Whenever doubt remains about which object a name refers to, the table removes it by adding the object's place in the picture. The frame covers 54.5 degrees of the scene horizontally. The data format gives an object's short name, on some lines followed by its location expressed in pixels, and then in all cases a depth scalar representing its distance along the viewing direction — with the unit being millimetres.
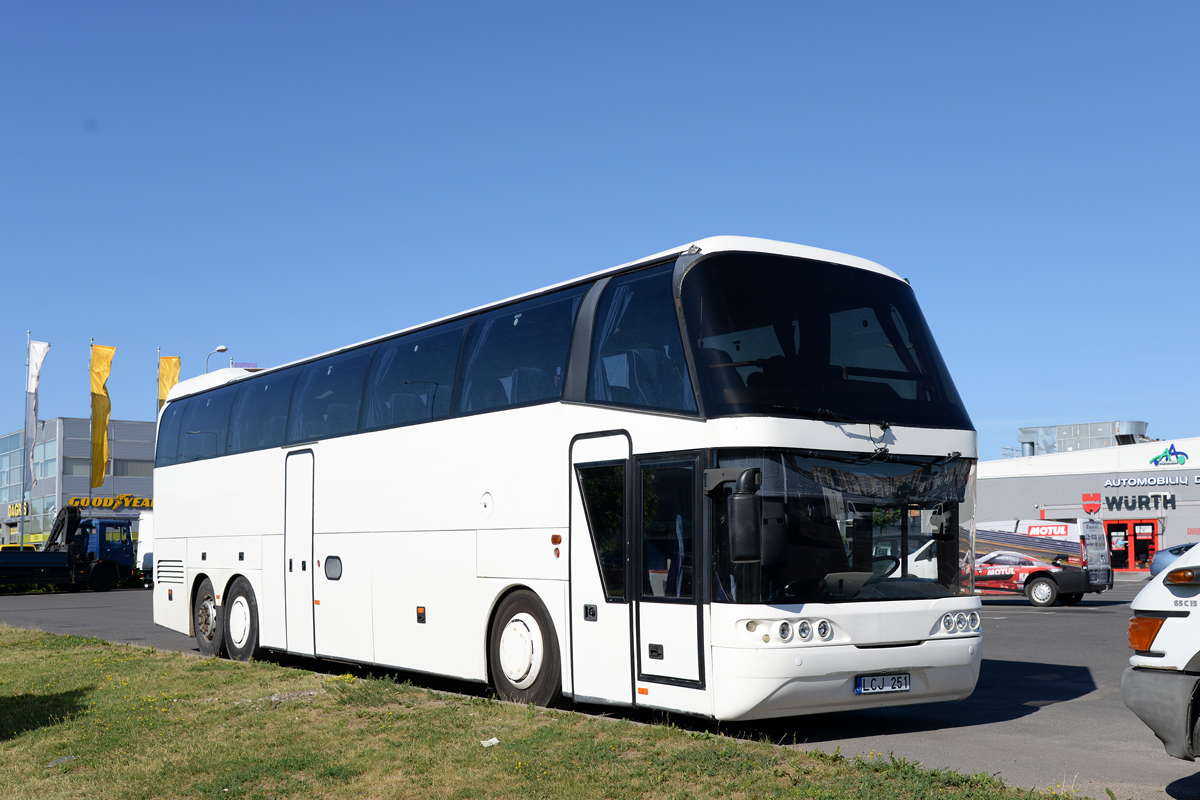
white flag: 44781
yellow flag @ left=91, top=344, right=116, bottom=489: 42969
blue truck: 40281
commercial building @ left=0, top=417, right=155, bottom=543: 84750
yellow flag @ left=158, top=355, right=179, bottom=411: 43500
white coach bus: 8539
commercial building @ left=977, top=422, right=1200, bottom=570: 52156
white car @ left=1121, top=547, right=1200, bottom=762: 5691
